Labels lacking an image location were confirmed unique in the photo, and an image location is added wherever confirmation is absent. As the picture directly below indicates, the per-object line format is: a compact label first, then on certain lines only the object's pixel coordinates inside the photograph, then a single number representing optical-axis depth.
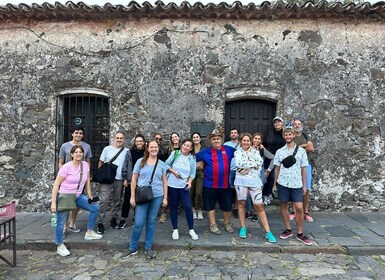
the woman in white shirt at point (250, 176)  4.73
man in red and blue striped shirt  4.95
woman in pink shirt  4.42
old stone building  6.30
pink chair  3.94
